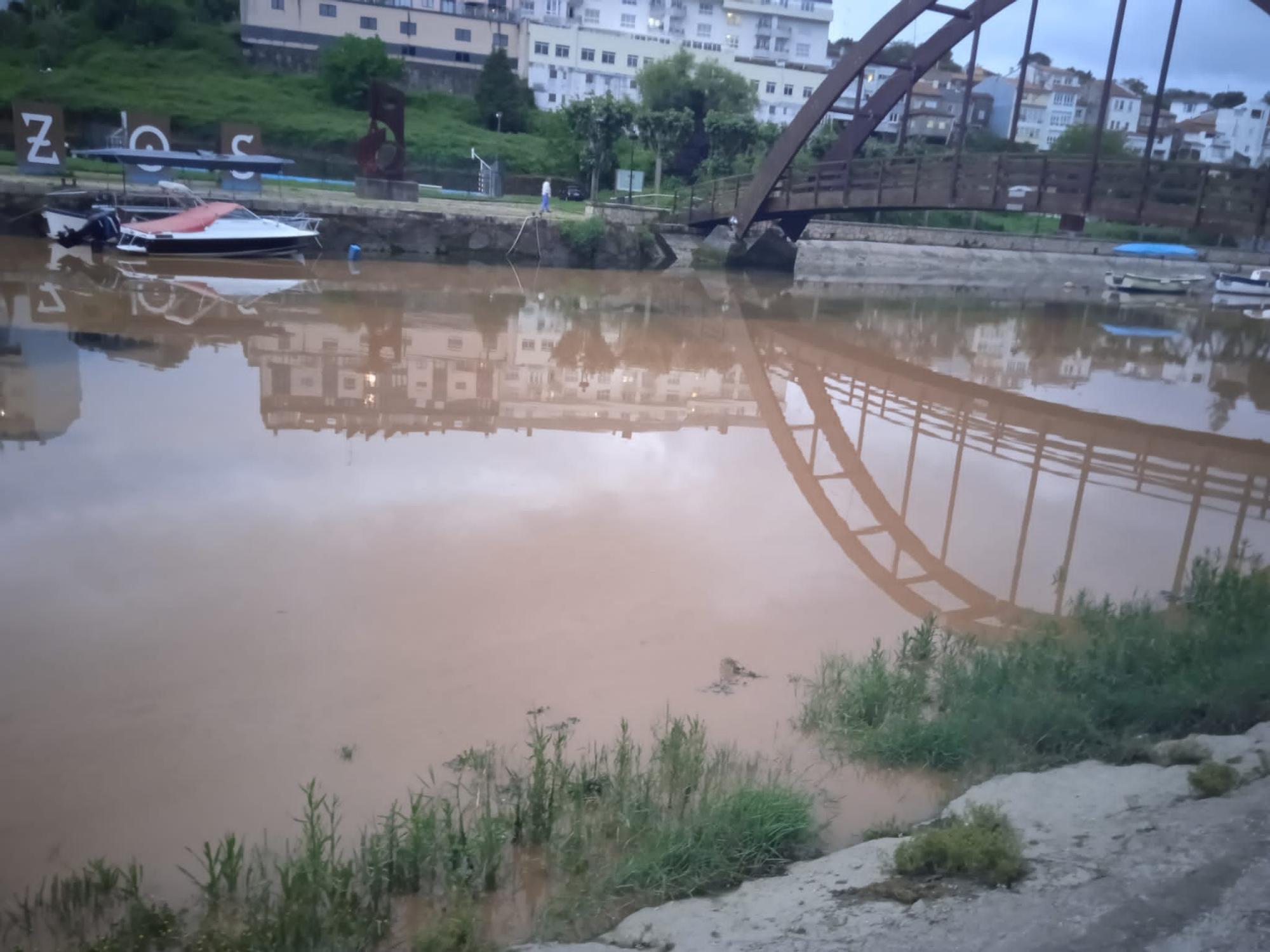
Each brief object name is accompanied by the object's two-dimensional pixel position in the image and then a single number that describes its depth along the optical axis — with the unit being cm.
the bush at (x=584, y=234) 3103
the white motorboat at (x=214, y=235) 2466
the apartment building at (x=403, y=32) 5716
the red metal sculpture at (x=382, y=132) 3333
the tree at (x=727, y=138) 4122
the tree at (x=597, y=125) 3841
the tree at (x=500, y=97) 5212
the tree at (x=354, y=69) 4978
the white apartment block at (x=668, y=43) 6288
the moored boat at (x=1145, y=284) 3716
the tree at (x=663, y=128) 4047
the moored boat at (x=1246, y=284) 3769
